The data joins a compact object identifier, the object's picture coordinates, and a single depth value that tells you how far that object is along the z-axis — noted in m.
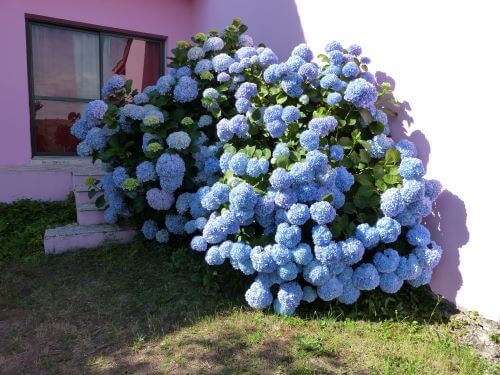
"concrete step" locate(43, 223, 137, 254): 3.52
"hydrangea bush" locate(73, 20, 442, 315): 2.35
